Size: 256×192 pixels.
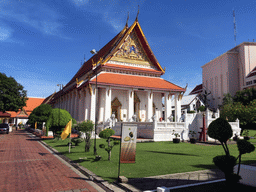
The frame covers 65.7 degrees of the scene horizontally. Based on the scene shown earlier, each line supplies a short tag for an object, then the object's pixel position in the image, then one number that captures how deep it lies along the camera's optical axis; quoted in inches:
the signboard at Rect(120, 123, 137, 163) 274.4
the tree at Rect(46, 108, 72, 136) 733.3
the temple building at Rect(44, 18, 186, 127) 932.6
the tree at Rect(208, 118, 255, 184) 192.2
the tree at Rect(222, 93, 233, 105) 1740.7
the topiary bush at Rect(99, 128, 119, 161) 420.8
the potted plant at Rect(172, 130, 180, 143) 656.6
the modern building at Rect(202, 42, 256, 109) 2016.5
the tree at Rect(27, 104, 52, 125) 1083.6
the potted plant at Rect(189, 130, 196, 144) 665.2
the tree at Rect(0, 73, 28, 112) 1302.9
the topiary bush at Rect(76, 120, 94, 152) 593.5
